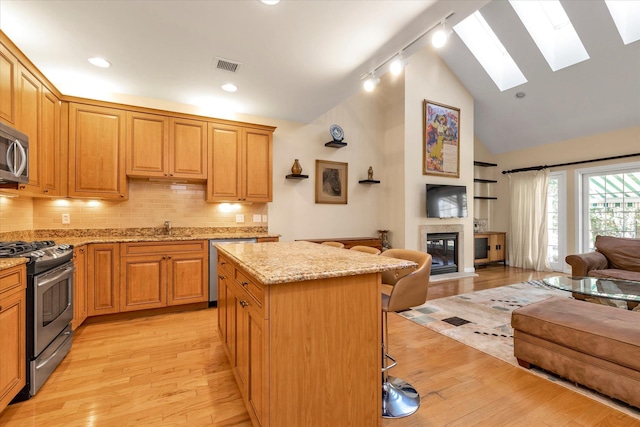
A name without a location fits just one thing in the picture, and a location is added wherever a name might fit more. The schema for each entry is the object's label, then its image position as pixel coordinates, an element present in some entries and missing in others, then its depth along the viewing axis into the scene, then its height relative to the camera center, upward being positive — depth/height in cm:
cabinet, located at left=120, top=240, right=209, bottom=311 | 336 -68
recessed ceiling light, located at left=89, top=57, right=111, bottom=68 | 291 +153
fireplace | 564 -67
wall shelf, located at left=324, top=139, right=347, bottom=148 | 506 +124
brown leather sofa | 385 -60
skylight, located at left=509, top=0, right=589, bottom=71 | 466 +298
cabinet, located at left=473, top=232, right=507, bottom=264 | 643 -68
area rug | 225 -116
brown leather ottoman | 182 -86
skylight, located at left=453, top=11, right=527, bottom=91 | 532 +306
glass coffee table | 251 -67
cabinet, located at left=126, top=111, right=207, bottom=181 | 361 +87
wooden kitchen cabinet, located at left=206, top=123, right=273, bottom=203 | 402 +73
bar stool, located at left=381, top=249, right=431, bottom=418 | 183 -57
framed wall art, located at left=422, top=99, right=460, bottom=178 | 555 +146
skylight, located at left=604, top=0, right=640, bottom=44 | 404 +273
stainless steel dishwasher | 374 -68
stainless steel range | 198 -66
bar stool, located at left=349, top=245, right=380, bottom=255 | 259 -30
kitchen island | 133 -60
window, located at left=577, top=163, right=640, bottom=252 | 516 +25
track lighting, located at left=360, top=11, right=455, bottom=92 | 234 +148
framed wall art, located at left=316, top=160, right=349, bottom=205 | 521 +62
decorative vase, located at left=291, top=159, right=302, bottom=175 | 480 +76
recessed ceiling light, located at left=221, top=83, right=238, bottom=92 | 350 +153
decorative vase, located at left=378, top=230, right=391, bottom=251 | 553 -42
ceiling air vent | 294 +153
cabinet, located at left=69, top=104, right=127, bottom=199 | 336 +74
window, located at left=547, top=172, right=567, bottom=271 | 596 -7
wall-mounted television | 541 +29
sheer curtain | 615 -10
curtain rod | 514 +102
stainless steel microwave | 208 +44
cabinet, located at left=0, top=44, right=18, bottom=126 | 231 +105
